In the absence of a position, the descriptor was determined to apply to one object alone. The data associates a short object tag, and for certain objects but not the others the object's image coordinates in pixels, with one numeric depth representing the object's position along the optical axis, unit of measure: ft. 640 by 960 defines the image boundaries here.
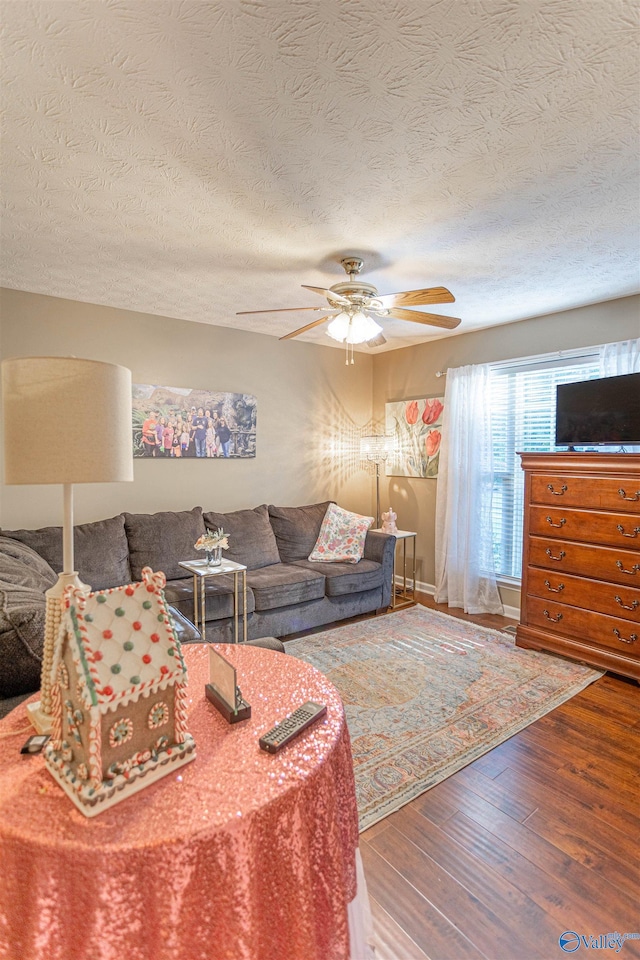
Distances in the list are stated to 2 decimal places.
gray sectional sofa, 9.91
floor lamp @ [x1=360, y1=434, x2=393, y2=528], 15.53
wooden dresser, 9.55
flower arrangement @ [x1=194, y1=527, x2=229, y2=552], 10.35
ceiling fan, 8.04
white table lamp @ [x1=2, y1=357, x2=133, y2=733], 3.30
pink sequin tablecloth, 2.41
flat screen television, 9.96
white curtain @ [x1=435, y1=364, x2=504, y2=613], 13.74
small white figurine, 14.85
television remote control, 3.16
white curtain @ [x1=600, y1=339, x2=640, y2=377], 10.61
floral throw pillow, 13.53
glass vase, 10.49
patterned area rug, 6.82
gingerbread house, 2.67
